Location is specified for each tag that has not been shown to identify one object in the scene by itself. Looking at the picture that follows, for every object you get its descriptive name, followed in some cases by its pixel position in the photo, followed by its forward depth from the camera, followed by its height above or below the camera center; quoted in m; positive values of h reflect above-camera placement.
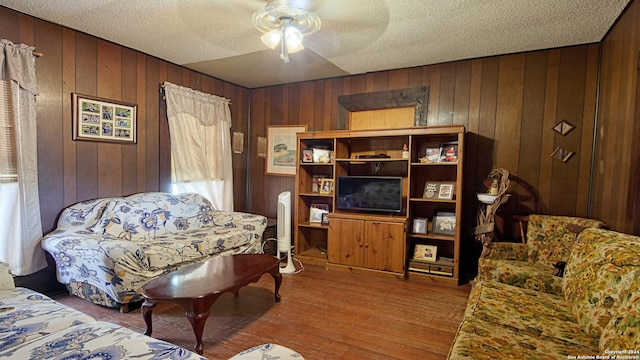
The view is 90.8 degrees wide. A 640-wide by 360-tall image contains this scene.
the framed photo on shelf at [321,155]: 4.05 +0.11
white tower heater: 3.72 -0.74
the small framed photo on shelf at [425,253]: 3.52 -0.97
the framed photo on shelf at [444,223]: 3.44 -0.61
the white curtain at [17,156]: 2.53 -0.02
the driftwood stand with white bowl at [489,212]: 2.97 -0.42
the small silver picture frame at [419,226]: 3.56 -0.68
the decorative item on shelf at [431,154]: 3.46 +0.14
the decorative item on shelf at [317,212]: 4.19 -0.64
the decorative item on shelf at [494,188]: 3.08 -0.19
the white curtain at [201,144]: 3.82 +0.21
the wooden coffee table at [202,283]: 1.92 -0.85
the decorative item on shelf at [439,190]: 3.48 -0.26
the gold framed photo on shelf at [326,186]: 4.13 -0.30
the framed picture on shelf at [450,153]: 3.34 +0.15
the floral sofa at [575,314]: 1.29 -0.76
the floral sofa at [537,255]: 2.24 -0.74
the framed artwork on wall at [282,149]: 4.63 +0.19
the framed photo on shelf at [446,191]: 3.47 -0.26
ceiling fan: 2.17 +1.17
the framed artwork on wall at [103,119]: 2.98 +0.37
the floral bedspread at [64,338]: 1.19 -0.75
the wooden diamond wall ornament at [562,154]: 3.12 +0.17
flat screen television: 3.54 -0.34
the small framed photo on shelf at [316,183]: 4.25 -0.27
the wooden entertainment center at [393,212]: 3.39 -0.48
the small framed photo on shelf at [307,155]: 4.12 +0.10
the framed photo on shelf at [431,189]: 3.60 -0.26
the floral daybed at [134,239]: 2.43 -0.76
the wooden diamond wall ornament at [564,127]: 3.11 +0.43
